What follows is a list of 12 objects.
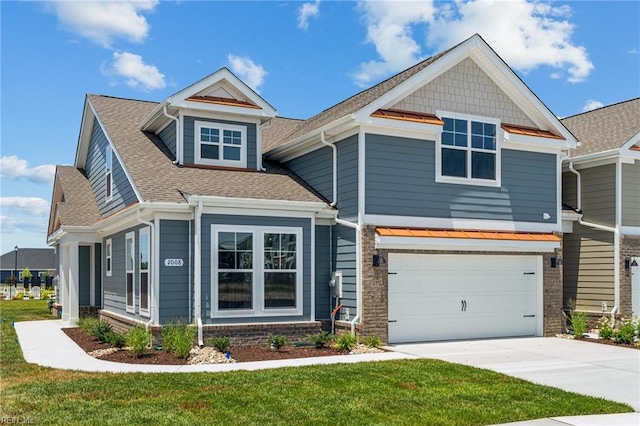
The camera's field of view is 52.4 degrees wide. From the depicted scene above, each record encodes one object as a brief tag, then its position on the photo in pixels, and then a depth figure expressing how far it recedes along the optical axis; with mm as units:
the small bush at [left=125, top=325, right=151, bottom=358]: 12789
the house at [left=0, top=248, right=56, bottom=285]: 82125
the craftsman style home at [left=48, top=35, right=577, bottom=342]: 14648
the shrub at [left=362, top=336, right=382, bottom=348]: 14328
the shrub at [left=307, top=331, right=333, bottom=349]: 14305
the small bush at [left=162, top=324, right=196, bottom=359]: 12711
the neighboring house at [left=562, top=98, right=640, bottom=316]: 18531
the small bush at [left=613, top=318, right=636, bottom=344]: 15570
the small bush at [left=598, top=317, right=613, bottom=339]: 16234
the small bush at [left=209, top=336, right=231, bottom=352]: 13422
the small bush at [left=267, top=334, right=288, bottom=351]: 13898
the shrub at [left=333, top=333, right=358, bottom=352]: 14023
